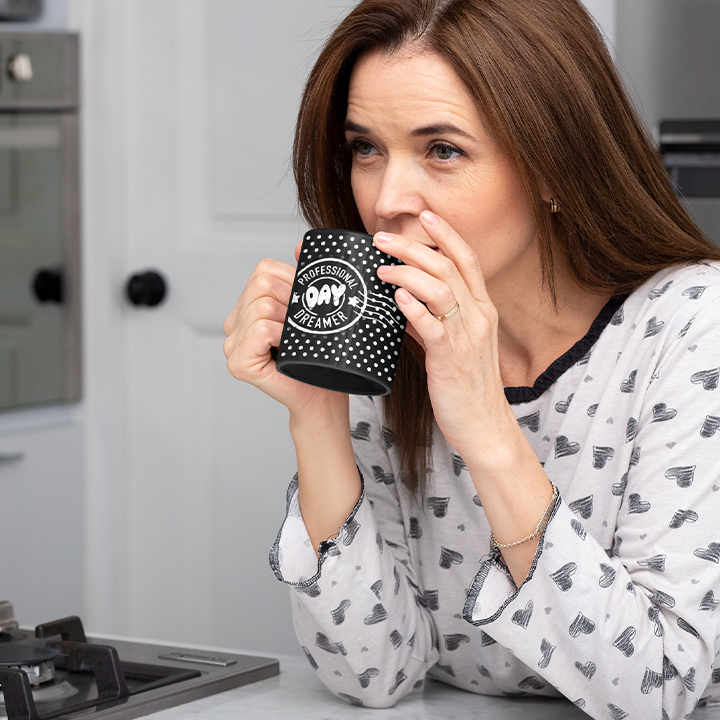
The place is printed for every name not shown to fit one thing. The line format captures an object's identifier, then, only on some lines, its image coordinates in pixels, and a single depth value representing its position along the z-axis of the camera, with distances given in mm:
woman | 1574
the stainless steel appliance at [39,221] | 2911
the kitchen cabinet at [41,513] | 2895
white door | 2992
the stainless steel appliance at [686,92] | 2131
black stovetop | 1581
